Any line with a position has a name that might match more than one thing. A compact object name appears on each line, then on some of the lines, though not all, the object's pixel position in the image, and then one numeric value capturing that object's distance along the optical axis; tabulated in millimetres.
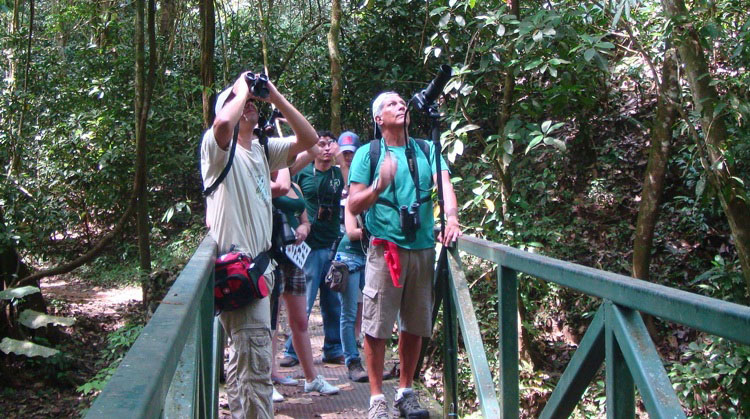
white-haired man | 3688
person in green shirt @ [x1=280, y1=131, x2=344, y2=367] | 5199
